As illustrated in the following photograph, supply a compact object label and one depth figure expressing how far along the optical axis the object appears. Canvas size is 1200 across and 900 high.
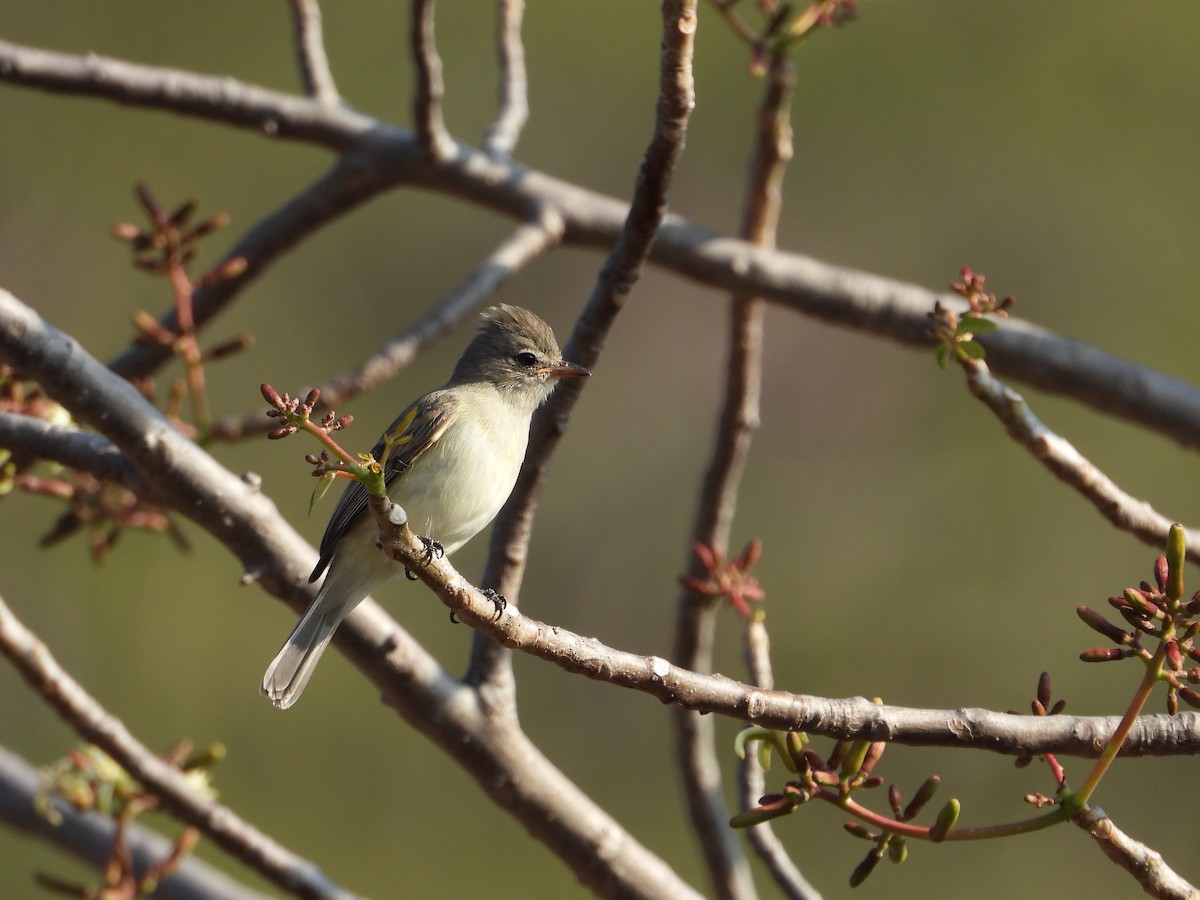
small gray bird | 5.56
